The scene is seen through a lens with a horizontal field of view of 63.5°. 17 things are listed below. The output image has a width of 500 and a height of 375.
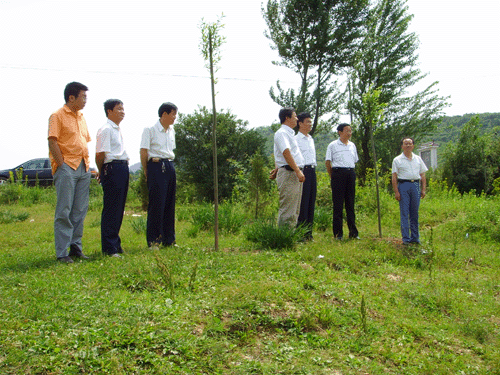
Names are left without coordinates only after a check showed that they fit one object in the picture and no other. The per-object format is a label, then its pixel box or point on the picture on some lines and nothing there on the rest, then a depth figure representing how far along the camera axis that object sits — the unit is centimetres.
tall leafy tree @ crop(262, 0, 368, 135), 2198
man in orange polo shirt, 465
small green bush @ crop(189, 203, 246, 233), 727
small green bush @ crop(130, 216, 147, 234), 728
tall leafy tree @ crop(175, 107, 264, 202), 2606
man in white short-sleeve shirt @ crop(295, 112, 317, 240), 635
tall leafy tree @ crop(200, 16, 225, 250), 558
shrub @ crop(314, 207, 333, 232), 800
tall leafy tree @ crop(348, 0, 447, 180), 2422
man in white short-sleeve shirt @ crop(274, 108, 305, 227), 586
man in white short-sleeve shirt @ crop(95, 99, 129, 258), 505
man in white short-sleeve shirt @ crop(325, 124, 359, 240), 672
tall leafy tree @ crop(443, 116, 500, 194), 2325
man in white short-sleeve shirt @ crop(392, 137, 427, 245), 659
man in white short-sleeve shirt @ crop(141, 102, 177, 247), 529
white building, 4338
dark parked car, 1917
